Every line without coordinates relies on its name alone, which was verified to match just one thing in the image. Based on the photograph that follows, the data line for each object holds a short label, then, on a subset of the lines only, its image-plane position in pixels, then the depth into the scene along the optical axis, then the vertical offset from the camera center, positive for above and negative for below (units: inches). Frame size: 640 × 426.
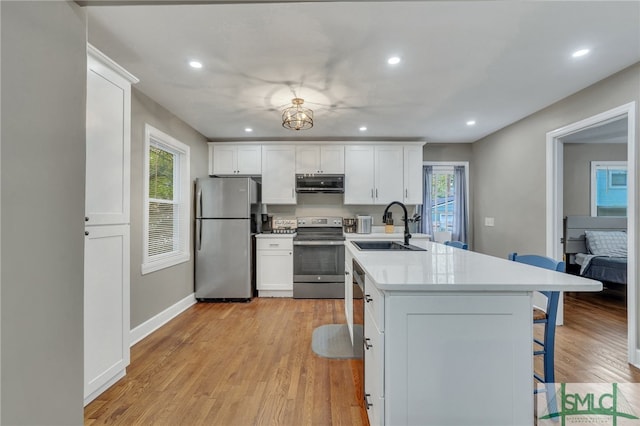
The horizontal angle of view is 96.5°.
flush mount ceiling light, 110.8 +39.6
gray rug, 87.4 -46.7
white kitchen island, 46.3 -22.8
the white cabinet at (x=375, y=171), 174.9 +26.4
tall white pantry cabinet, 70.4 -3.3
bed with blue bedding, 151.0 -18.5
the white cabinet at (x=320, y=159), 174.6 +33.5
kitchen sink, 94.8 -11.0
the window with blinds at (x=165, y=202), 115.9 +5.2
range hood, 172.6 +18.7
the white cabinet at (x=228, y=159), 175.8 +33.5
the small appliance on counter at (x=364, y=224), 174.2 -6.1
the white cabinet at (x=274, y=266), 164.1 -30.3
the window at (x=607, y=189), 177.8 +16.6
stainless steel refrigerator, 153.3 -14.4
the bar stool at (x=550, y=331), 62.5 -25.5
